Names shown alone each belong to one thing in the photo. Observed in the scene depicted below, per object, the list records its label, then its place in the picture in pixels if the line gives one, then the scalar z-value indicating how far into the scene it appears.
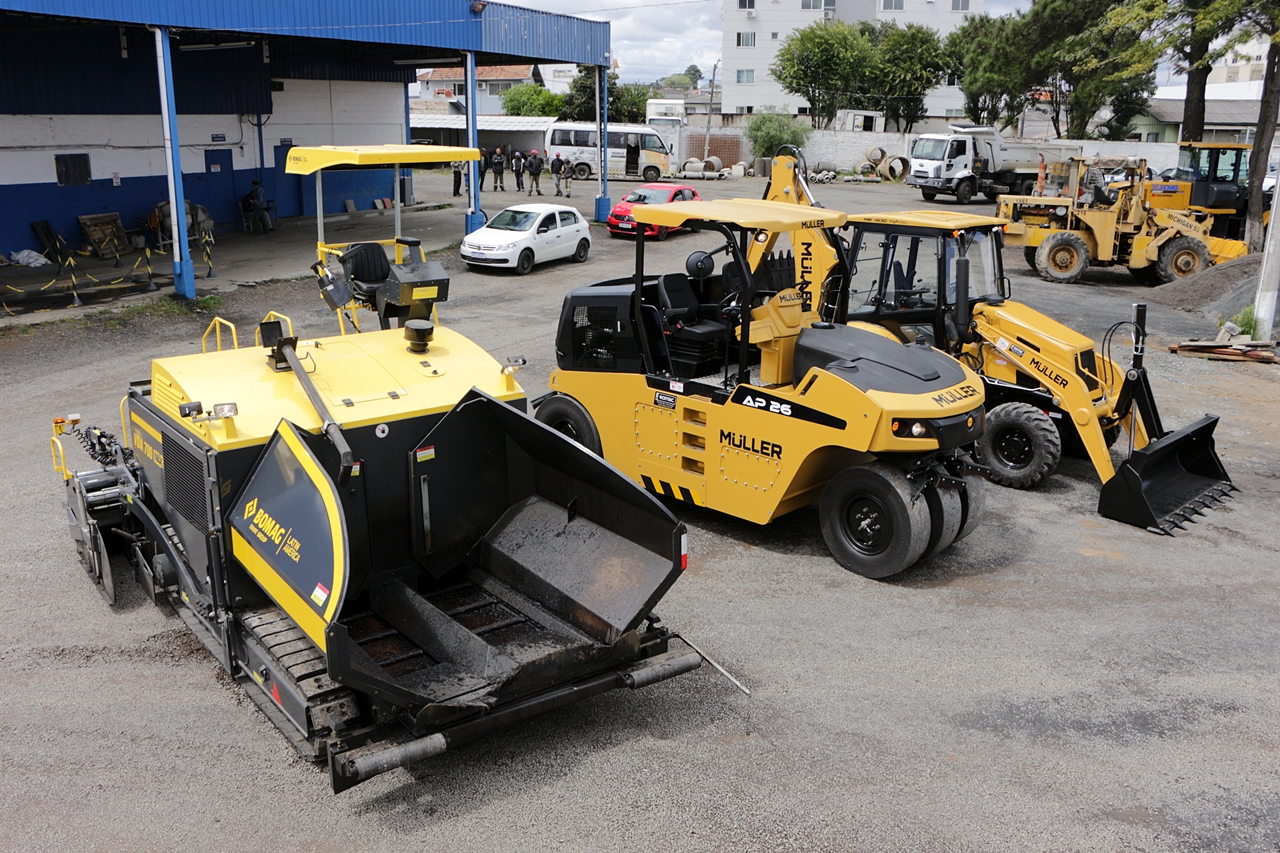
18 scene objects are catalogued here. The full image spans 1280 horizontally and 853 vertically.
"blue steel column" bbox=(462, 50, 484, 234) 22.11
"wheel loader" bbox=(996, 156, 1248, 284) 20.75
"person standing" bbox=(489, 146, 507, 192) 34.09
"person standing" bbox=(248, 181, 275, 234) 24.42
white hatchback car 20.47
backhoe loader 9.21
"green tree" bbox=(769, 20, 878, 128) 52.81
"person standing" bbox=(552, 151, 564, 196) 36.72
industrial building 17.97
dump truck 35.56
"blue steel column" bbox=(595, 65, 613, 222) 27.73
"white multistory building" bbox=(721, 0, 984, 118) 66.69
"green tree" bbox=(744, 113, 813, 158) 46.53
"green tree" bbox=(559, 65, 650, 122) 57.97
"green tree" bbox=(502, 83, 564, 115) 60.88
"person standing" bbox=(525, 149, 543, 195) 33.50
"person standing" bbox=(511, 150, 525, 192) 34.56
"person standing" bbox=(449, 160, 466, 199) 33.57
